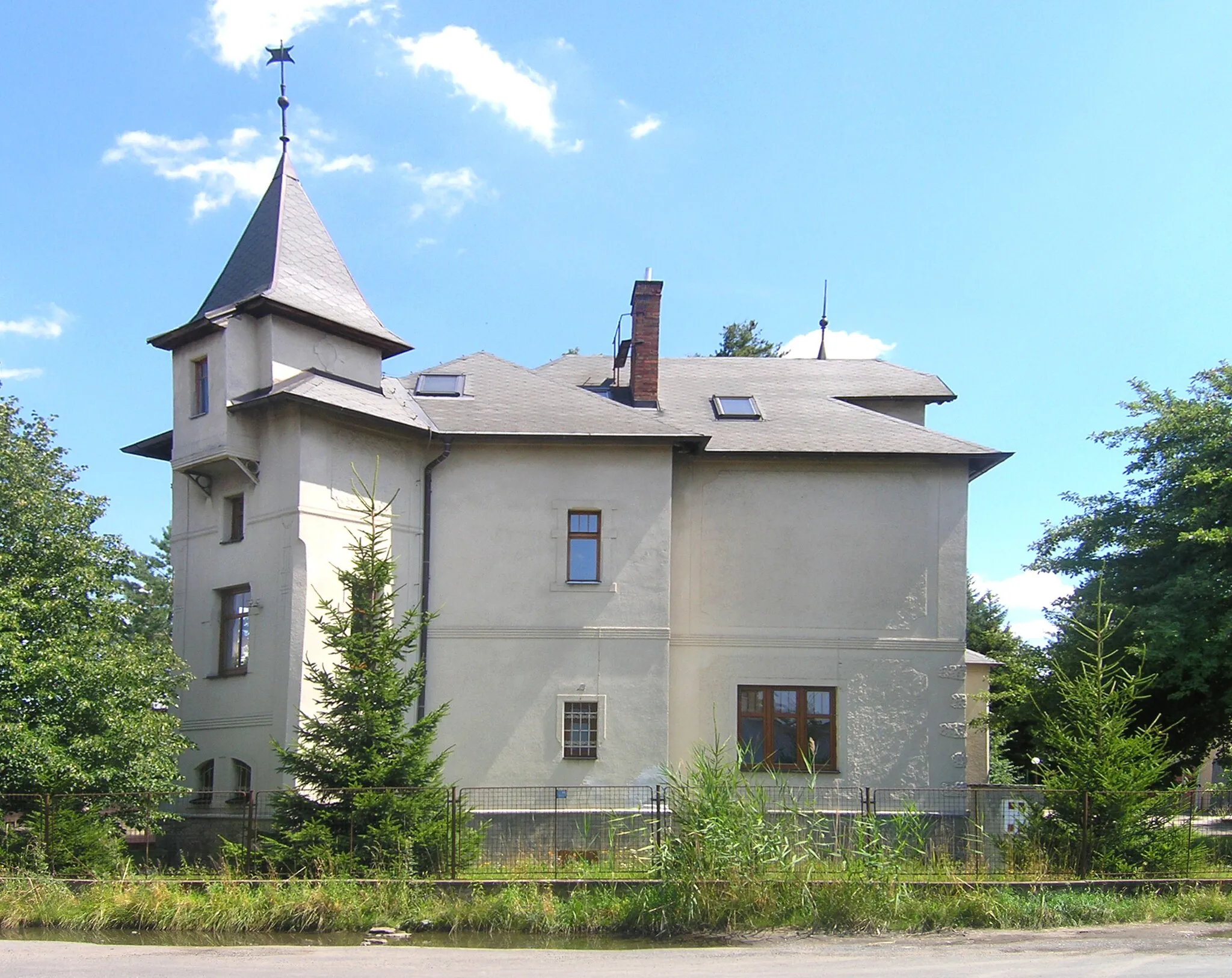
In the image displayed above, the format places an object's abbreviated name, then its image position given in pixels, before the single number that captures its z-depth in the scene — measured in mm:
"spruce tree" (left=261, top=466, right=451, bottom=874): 17234
